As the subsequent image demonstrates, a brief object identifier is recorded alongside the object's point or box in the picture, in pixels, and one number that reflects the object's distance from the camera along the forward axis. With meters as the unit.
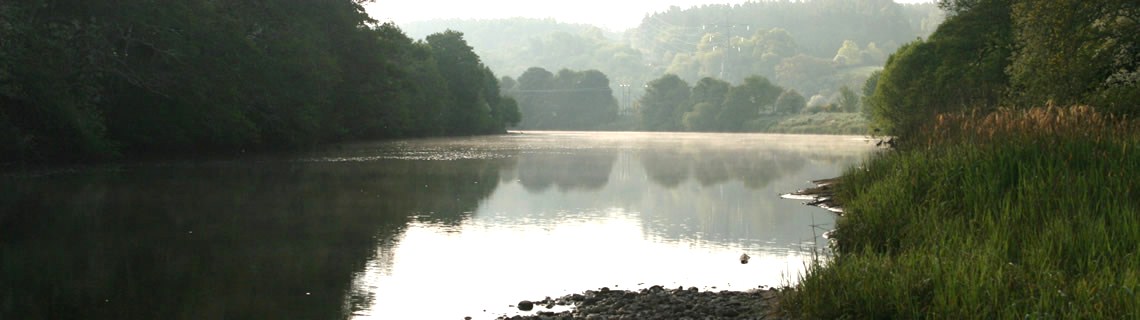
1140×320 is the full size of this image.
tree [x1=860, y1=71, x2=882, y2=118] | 128.25
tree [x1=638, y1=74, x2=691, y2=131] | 188.38
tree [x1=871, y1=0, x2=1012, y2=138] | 43.91
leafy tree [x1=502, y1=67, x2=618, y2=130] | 181.12
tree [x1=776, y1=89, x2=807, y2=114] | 167.62
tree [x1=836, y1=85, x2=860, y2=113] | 157.88
